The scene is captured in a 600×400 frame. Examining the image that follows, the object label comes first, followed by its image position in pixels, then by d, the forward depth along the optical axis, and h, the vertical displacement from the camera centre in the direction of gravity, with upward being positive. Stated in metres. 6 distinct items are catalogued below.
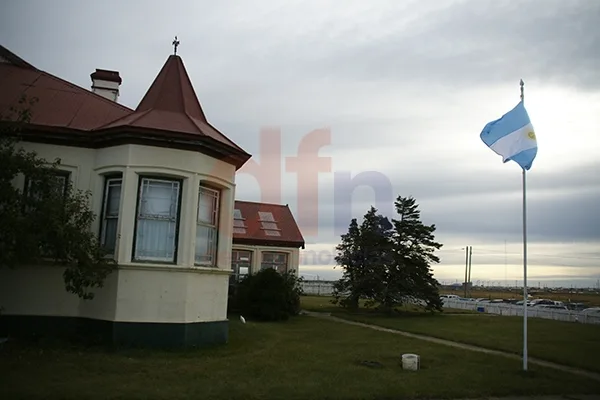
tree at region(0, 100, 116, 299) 10.38 +0.77
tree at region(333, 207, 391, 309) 31.98 +1.23
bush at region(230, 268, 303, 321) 25.02 -0.98
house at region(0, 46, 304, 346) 12.95 +1.36
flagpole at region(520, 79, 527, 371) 11.89 +0.66
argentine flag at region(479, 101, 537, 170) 12.55 +3.41
